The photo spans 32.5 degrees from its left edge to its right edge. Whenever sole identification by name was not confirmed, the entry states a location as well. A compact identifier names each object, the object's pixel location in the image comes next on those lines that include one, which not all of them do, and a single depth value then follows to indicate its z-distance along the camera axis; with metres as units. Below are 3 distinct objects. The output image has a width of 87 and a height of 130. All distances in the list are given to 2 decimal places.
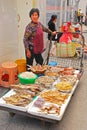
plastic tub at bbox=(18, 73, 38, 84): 2.09
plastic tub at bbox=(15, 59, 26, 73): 2.66
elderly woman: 2.41
